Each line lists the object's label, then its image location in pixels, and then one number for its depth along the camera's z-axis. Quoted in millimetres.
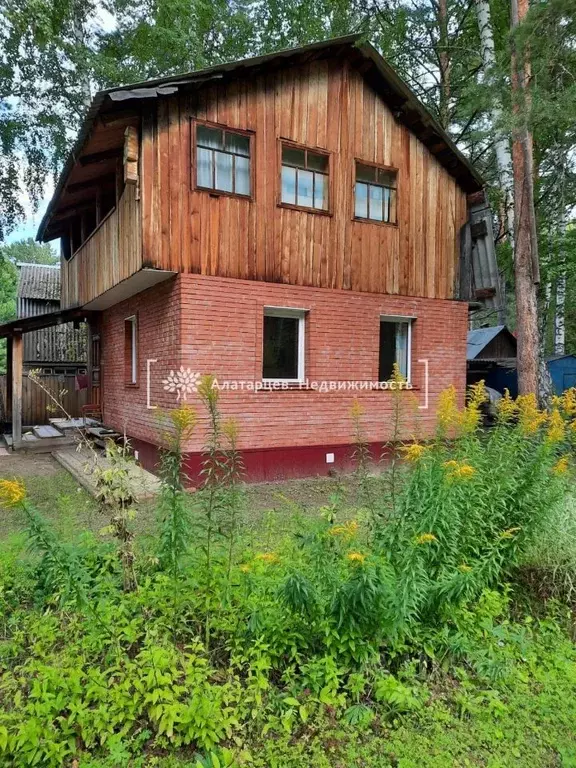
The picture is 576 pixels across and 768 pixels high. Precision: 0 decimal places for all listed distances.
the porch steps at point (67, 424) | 12027
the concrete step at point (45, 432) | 12034
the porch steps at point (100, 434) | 10359
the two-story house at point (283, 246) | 7391
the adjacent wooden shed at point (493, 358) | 15031
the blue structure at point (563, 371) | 15688
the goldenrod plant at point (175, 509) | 2762
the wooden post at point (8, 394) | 13786
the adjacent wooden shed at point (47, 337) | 19828
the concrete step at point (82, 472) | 6974
